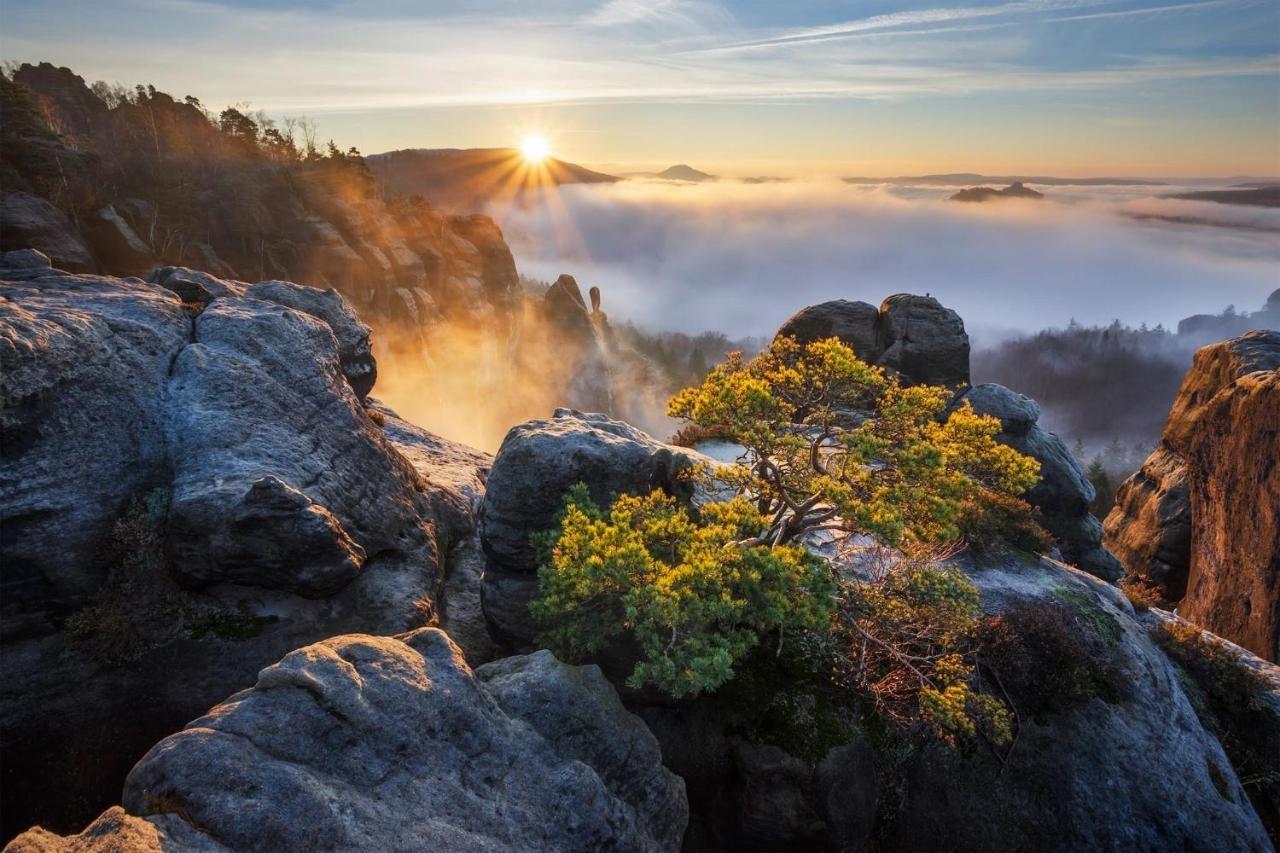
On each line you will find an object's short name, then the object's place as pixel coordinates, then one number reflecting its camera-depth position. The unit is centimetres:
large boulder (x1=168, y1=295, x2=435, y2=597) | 1736
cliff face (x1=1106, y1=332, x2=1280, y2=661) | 2997
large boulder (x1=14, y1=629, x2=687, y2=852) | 907
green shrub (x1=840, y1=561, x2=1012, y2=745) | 1684
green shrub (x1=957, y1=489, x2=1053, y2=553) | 2548
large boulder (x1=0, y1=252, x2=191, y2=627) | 1611
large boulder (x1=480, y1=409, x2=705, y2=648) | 1891
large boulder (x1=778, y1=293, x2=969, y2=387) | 4647
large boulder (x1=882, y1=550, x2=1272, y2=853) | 1662
